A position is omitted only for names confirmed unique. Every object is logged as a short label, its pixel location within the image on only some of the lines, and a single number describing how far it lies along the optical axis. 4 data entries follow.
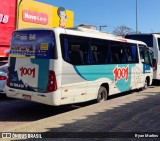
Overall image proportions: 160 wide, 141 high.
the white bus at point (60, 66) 5.37
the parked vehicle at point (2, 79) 7.31
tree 42.83
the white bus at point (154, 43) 10.74
